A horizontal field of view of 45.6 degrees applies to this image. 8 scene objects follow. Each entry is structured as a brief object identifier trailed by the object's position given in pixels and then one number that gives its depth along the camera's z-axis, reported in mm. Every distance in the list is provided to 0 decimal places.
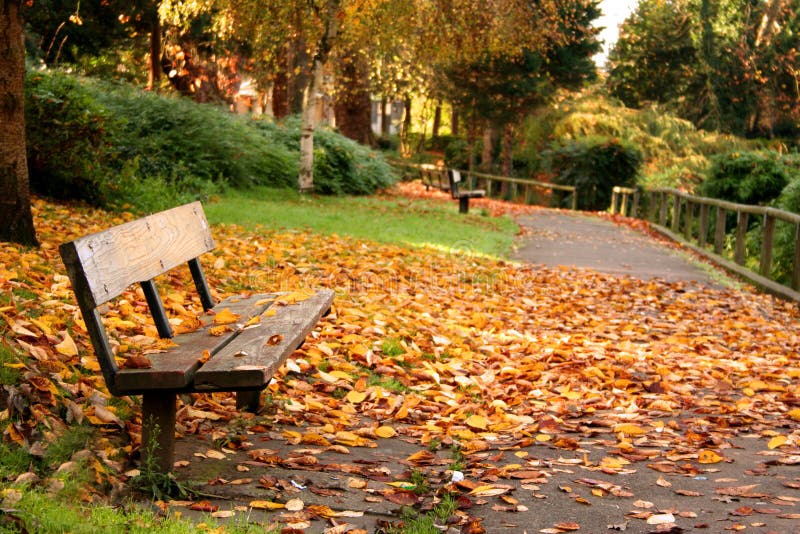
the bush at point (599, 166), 29688
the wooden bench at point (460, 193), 20375
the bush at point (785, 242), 12844
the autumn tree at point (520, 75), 31422
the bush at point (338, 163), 22109
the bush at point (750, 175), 18031
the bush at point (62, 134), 10727
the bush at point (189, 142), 16312
